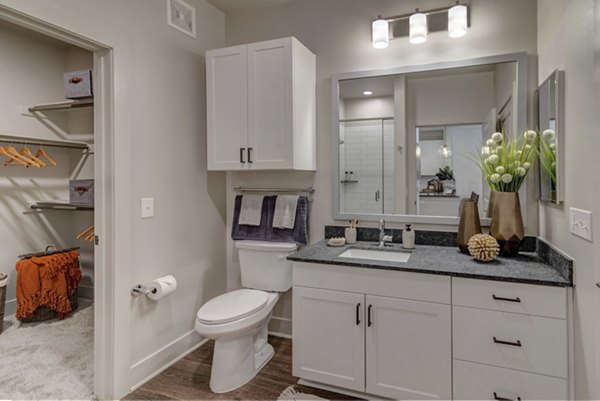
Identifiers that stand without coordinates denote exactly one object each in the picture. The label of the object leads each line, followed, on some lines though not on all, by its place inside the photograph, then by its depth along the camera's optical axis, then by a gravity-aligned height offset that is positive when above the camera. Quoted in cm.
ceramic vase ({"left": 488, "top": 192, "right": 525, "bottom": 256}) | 193 -16
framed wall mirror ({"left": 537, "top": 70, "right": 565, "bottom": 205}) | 164 +28
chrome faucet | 234 -29
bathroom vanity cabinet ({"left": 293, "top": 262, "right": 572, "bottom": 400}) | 158 -71
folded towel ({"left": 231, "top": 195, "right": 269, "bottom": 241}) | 265 -25
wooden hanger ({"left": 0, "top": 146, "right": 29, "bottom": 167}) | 294 +33
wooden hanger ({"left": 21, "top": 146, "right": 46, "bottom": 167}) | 311 +38
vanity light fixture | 212 +110
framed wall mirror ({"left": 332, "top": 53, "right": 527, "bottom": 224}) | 216 +42
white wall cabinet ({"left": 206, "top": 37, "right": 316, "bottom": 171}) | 231 +62
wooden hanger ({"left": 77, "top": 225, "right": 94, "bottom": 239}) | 332 -33
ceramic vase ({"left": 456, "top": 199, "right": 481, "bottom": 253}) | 206 -19
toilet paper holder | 211 -57
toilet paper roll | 217 -58
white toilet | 204 -72
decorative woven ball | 186 -29
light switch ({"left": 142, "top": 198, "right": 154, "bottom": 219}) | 218 -7
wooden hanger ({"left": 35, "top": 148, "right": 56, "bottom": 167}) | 318 +40
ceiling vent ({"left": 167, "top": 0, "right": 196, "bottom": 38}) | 237 +127
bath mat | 199 -116
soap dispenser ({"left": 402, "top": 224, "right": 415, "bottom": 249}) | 223 -29
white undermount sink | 214 -38
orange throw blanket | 292 -74
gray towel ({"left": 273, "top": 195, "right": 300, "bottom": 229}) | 256 -12
